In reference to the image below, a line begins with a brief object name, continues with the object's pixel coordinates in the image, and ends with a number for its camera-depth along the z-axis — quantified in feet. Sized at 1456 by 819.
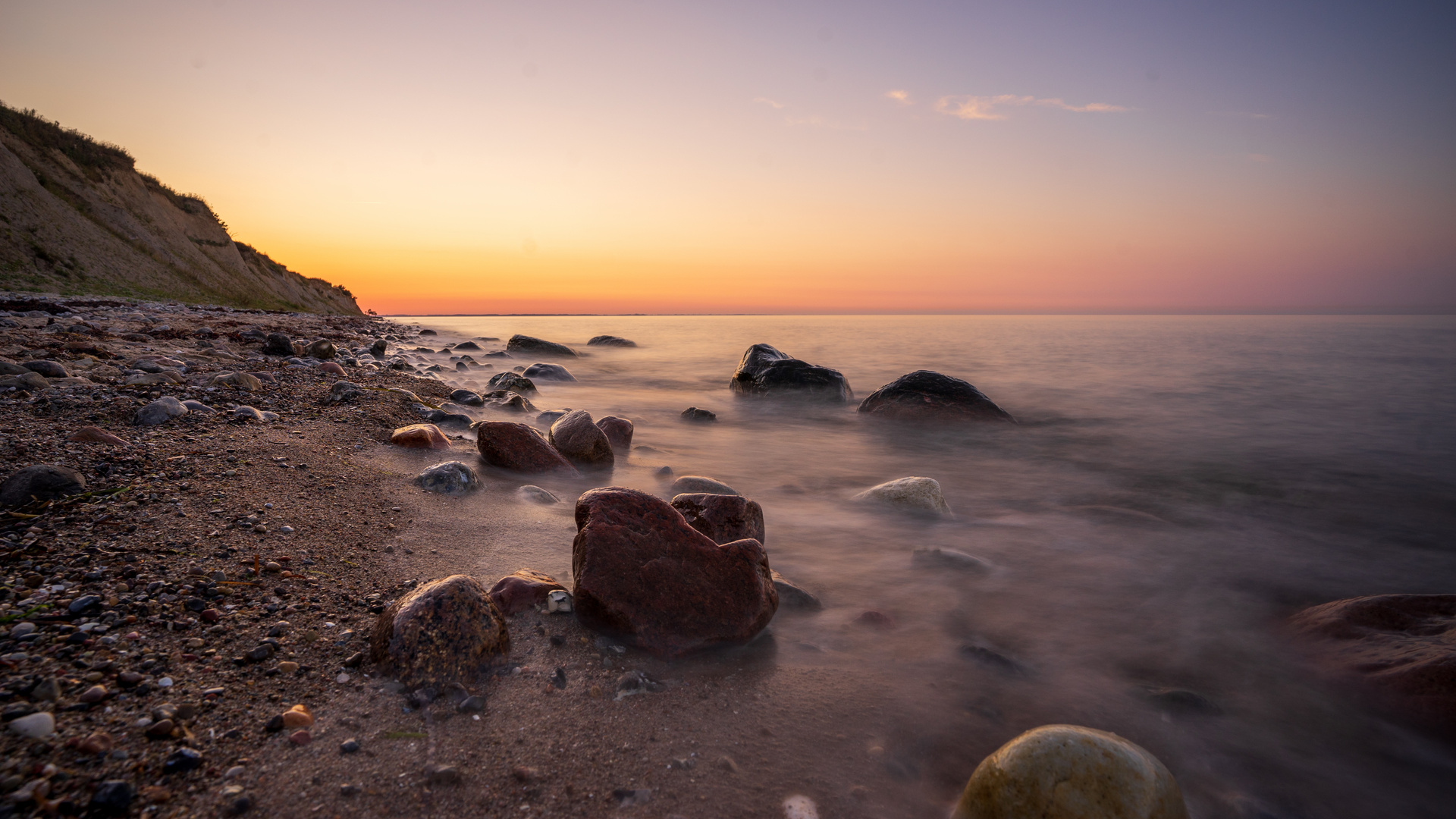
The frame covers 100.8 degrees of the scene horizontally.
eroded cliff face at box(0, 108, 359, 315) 59.82
